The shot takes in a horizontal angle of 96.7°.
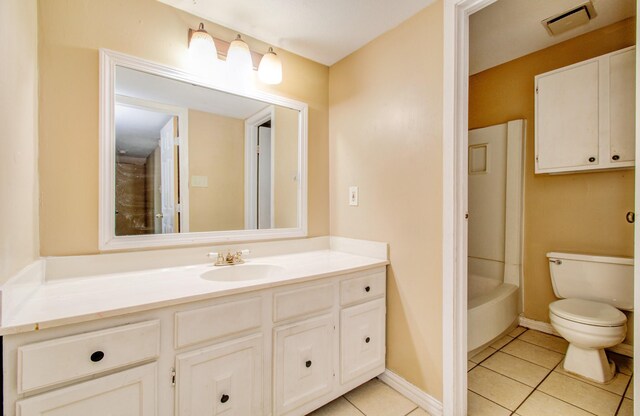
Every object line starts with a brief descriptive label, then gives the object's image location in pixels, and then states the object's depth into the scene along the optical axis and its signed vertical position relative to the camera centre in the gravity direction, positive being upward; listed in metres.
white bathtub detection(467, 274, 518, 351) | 1.91 -0.74
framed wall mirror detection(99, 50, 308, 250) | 1.37 +0.28
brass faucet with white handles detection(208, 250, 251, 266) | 1.57 -0.28
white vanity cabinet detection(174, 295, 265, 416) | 1.06 -0.60
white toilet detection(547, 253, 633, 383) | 1.67 -0.65
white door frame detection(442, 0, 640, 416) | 1.40 +0.01
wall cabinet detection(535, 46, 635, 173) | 1.81 +0.64
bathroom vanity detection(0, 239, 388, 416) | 0.85 -0.49
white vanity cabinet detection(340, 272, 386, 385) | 1.52 -0.67
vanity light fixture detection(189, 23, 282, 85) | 1.52 +0.88
